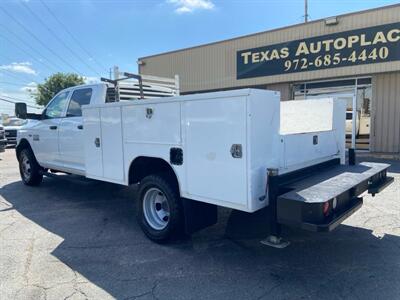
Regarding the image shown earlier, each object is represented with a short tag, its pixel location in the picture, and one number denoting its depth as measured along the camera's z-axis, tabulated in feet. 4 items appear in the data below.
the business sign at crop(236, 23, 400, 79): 37.52
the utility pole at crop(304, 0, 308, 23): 104.45
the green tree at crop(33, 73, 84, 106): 145.38
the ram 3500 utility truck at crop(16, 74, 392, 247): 10.22
